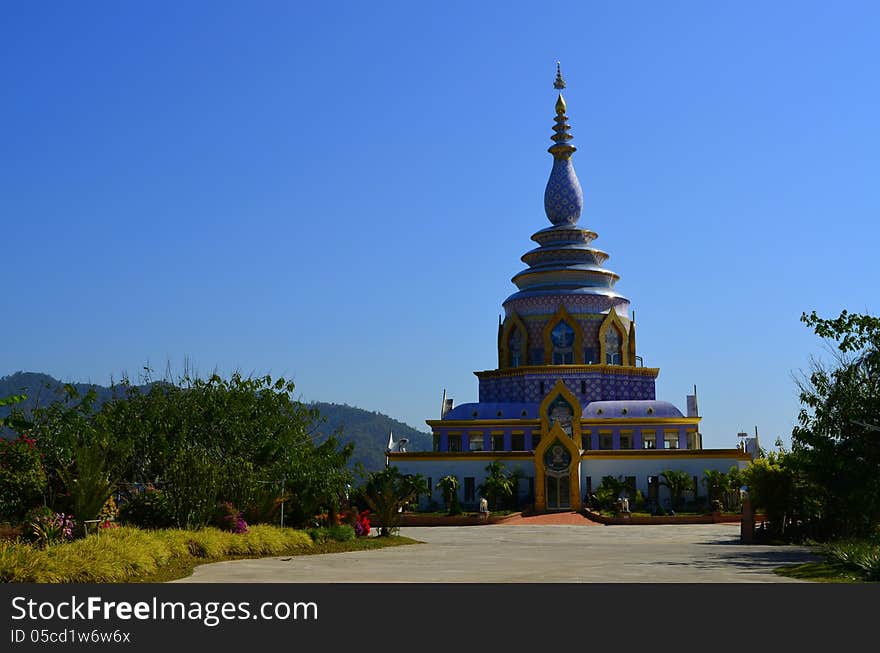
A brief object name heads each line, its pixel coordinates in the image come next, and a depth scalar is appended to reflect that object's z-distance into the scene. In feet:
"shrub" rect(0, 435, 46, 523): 78.64
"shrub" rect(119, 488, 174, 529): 89.76
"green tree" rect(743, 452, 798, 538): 108.47
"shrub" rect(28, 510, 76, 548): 72.38
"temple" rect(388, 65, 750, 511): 195.52
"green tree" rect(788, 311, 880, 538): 85.97
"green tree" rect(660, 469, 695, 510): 187.11
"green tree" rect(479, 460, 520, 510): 190.60
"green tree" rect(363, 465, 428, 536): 174.56
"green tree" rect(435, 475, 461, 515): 189.98
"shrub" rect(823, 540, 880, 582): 62.28
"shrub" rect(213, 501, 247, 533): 91.00
